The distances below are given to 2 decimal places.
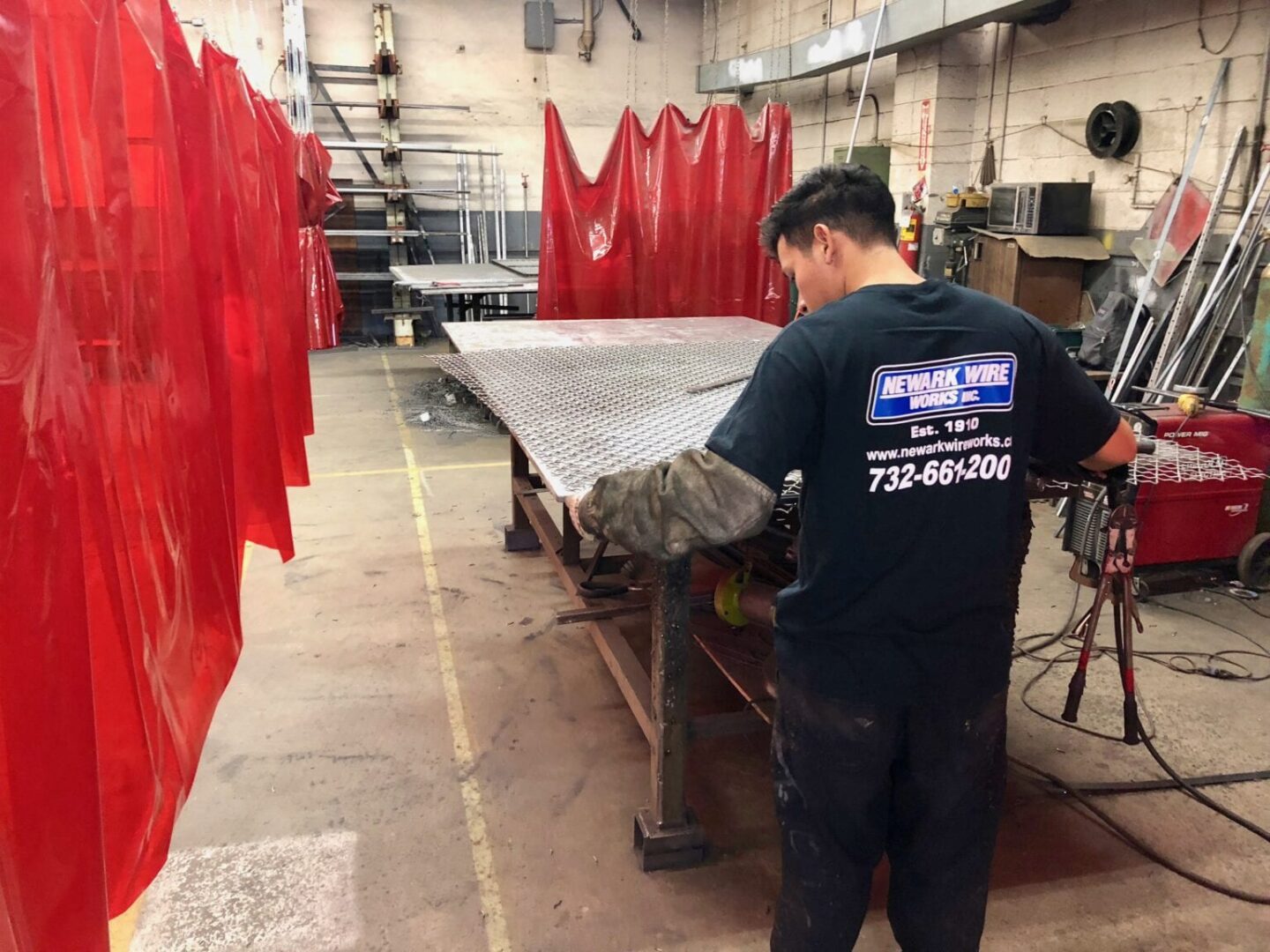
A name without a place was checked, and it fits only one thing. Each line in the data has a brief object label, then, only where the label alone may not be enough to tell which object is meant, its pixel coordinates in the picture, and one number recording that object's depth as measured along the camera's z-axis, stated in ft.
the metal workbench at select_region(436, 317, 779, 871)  6.53
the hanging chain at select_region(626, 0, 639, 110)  33.01
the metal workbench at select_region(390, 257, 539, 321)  21.54
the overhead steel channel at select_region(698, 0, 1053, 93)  17.39
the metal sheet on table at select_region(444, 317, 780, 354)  12.26
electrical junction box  31.42
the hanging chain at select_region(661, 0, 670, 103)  32.84
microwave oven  16.89
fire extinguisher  20.34
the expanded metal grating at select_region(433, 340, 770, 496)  6.55
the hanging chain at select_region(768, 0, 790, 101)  28.48
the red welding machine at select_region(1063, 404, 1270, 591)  11.07
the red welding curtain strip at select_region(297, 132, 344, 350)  23.22
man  4.28
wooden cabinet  16.84
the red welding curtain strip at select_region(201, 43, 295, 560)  9.44
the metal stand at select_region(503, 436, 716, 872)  6.45
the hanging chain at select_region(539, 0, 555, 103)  31.45
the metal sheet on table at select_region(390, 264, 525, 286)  21.97
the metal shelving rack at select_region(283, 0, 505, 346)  29.66
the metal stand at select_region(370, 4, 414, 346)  29.73
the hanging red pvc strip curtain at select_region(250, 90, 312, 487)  11.87
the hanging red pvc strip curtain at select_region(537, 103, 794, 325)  16.93
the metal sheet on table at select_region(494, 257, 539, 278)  24.28
